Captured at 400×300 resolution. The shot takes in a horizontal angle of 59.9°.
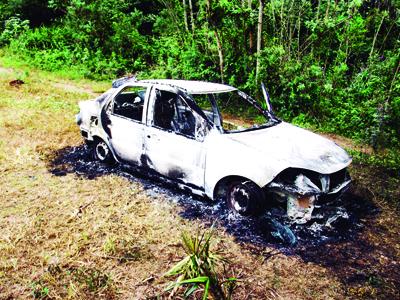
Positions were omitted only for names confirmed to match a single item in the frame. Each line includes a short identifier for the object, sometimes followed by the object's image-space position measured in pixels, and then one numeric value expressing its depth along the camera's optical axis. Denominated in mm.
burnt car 4234
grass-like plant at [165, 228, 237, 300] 3074
